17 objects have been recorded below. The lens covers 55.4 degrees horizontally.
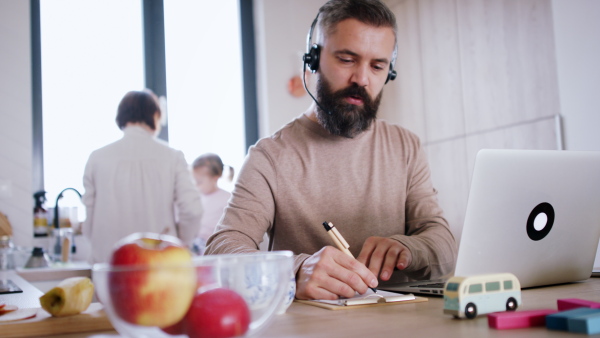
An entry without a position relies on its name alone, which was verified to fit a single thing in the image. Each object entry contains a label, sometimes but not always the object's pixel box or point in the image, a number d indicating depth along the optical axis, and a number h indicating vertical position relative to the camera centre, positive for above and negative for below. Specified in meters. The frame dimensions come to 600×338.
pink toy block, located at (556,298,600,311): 0.68 -0.14
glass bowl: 0.47 -0.07
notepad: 0.89 -0.16
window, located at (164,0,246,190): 3.96 +0.94
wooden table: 0.65 -0.15
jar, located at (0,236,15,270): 2.39 -0.15
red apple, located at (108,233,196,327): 0.47 -0.06
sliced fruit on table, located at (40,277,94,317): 0.84 -0.12
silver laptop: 0.93 -0.04
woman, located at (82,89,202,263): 2.54 +0.14
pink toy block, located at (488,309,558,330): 0.65 -0.14
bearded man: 1.49 +0.10
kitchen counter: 0.80 -0.15
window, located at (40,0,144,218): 3.56 +0.93
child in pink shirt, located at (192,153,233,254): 3.51 +0.14
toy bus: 0.72 -0.13
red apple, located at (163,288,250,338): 0.49 -0.09
